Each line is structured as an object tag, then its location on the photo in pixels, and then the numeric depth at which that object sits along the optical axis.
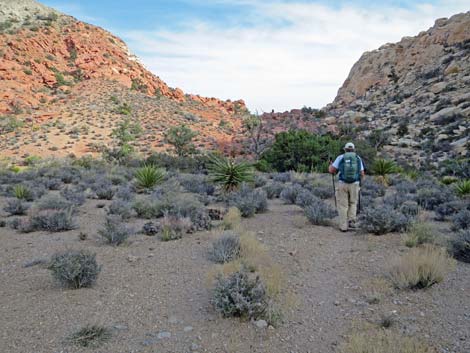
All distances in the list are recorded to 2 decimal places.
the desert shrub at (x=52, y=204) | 10.57
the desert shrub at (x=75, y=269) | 5.72
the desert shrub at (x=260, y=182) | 16.03
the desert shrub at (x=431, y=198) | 11.88
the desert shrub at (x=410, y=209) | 10.20
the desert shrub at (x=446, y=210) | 10.39
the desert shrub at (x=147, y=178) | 15.66
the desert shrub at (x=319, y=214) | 9.58
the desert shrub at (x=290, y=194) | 12.75
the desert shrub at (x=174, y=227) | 8.41
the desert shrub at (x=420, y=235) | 7.59
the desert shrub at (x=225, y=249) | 6.85
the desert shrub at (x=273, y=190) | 14.02
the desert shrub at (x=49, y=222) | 9.21
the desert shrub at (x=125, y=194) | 13.46
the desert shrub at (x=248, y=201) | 10.62
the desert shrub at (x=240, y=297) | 4.88
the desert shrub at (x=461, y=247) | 6.92
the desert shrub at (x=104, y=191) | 14.07
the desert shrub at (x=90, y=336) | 4.31
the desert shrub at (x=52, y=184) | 16.59
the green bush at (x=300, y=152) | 23.83
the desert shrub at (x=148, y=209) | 10.75
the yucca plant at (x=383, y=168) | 17.62
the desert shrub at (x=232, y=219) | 9.11
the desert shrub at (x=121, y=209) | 10.56
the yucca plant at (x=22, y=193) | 13.29
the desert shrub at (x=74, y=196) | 12.45
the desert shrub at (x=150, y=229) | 8.84
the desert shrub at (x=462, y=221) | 8.85
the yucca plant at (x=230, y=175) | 12.88
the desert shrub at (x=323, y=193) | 13.52
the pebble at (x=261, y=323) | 4.70
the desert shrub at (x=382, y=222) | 8.51
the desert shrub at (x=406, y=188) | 14.09
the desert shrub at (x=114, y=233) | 8.02
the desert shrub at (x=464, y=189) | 13.23
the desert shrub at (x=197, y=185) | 14.23
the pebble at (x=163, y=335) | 4.50
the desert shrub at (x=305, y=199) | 11.36
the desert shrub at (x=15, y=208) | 11.20
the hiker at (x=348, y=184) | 9.09
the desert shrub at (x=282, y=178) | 17.73
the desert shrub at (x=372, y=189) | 13.47
